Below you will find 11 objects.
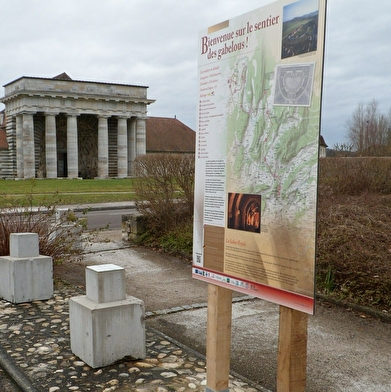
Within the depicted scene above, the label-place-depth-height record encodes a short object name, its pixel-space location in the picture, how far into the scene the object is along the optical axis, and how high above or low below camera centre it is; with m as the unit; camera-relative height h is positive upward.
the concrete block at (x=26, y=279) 6.60 -1.69
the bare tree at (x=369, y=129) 48.08 +3.38
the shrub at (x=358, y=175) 14.63 -0.47
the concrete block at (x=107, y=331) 4.50 -1.65
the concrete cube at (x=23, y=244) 6.76 -1.24
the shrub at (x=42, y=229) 8.07 -1.25
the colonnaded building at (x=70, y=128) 50.59 +3.18
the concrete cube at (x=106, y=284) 4.67 -1.23
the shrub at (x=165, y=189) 10.84 -0.72
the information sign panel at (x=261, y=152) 2.77 +0.04
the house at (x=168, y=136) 61.69 +2.81
